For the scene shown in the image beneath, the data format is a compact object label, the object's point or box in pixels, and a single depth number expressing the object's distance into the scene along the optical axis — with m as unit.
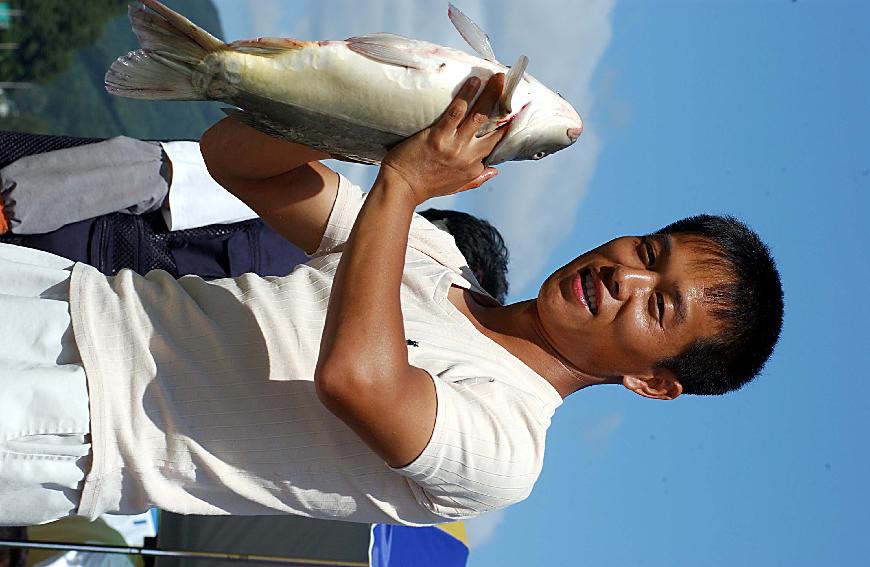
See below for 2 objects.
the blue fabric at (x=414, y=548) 5.41
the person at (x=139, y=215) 4.52
